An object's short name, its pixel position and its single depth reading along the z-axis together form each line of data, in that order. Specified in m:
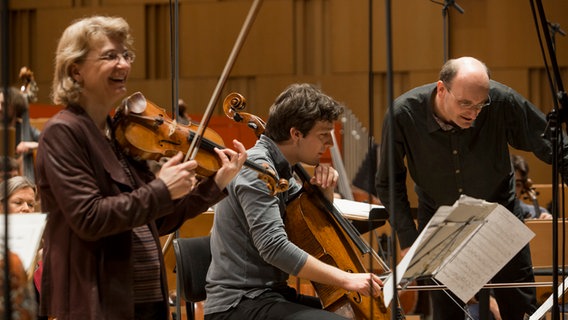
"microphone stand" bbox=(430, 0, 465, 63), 9.16
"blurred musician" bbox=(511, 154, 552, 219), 9.52
